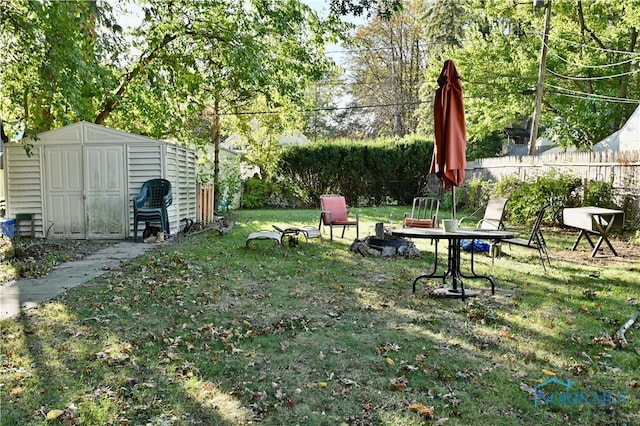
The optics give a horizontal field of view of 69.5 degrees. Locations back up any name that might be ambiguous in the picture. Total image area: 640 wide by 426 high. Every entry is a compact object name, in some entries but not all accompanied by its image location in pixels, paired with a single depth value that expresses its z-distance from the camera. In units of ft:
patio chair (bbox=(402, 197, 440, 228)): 28.78
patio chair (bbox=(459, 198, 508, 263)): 23.77
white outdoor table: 24.54
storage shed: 30.60
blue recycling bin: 29.30
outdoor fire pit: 25.80
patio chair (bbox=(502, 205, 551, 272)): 20.81
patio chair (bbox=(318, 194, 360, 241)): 30.25
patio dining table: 16.15
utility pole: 46.62
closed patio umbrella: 16.21
